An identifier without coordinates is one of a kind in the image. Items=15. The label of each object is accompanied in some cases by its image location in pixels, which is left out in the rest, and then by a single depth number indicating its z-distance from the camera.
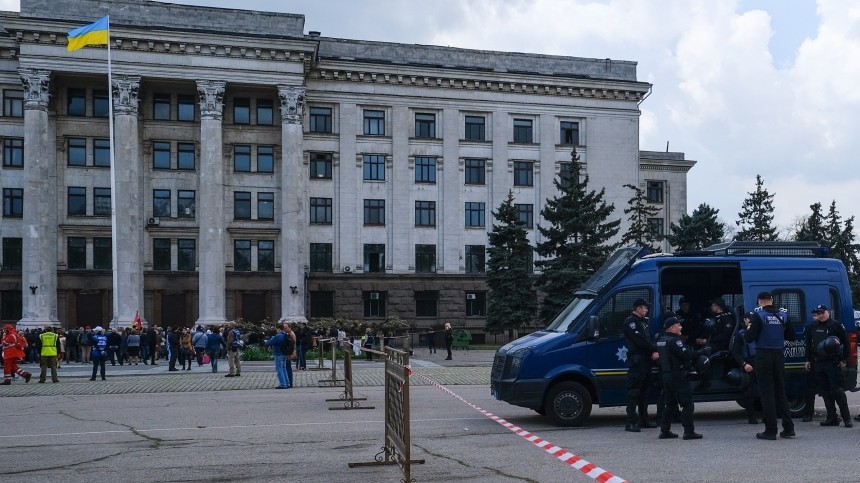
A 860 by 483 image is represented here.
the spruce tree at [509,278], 48.38
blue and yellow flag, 42.50
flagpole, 42.44
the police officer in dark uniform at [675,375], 12.48
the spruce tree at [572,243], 46.34
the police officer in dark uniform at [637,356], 13.27
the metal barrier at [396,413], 8.89
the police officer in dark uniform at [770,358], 12.45
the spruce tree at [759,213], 65.31
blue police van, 14.17
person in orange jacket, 26.39
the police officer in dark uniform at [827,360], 13.51
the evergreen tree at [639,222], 52.41
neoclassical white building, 50.81
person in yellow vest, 26.44
